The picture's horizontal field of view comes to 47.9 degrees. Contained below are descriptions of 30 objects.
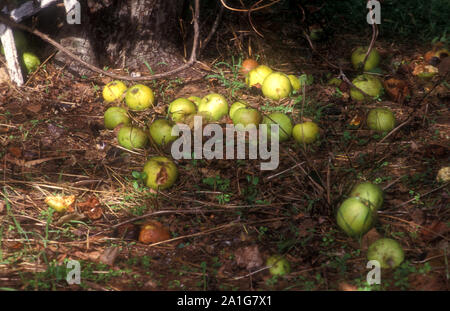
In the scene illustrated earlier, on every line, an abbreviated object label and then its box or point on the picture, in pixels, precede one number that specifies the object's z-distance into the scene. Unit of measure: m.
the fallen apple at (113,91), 4.20
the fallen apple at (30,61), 4.45
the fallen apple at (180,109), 3.88
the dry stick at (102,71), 3.94
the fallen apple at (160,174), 3.26
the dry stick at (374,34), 3.84
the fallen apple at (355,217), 2.68
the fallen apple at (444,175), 3.19
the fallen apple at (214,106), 3.90
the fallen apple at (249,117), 3.72
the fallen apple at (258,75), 4.35
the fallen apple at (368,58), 4.61
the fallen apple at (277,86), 4.18
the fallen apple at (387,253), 2.55
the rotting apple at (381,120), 3.77
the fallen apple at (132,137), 3.67
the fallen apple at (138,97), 4.06
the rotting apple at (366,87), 4.21
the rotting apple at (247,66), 4.62
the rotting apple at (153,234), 2.86
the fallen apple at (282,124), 3.65
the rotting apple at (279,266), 2.59
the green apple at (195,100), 4.05
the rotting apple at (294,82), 4.33
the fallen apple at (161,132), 3.63
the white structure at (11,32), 4.23
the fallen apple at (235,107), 3.96
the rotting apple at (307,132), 3.61
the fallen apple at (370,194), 2.73
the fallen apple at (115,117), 3.89
